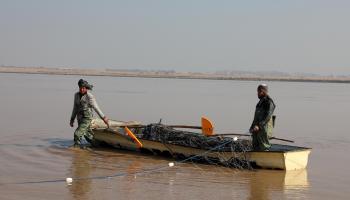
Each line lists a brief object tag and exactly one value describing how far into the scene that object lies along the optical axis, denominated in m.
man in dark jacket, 10.99
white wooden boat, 11.20
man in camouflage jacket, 12.82
